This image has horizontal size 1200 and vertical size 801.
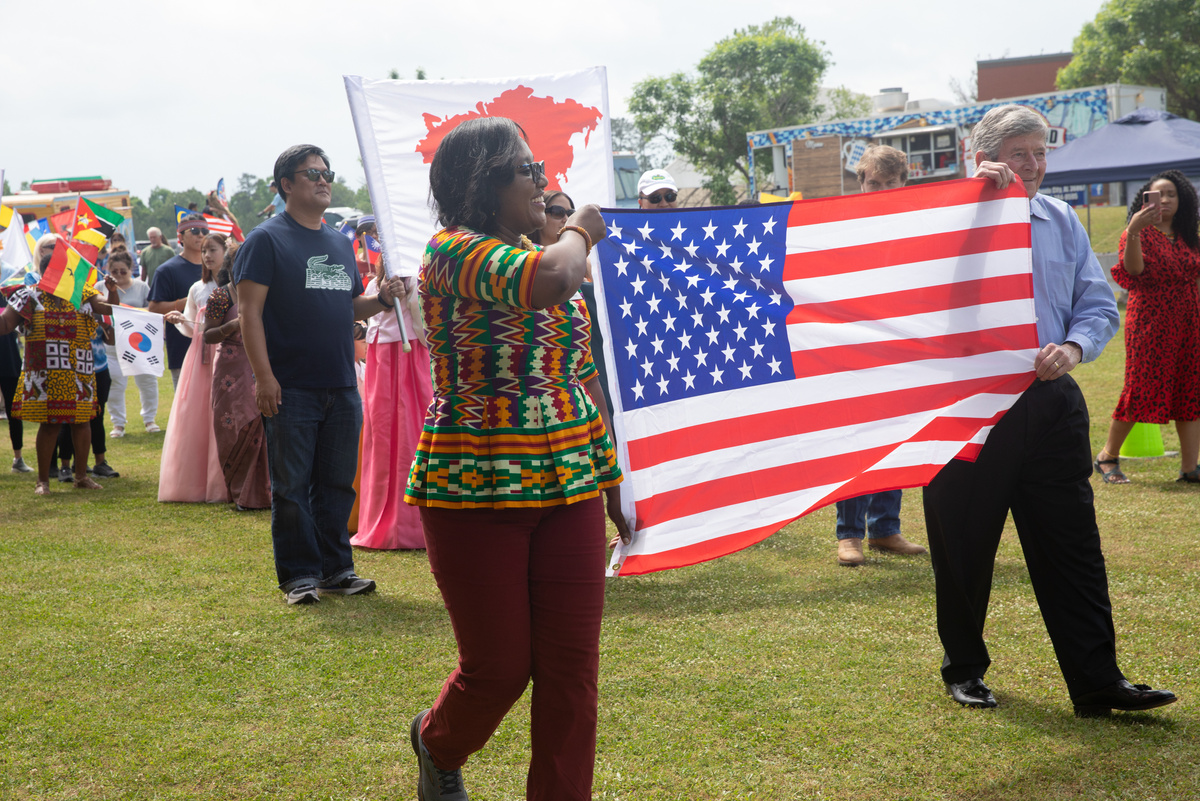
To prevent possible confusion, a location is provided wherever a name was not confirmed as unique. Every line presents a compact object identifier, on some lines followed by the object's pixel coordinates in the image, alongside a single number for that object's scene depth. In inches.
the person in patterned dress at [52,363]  331.9
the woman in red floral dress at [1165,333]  291.7
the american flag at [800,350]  142.5
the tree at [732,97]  2536.9
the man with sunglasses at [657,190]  323.6
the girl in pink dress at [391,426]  260.2
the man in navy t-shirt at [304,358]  199.9
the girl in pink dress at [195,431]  326.3
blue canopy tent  713.6
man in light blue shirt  135.6
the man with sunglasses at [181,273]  368.8
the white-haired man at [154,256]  645.9
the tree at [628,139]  4128.4
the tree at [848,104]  3228.3
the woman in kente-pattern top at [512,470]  98.2
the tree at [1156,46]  1690.5
